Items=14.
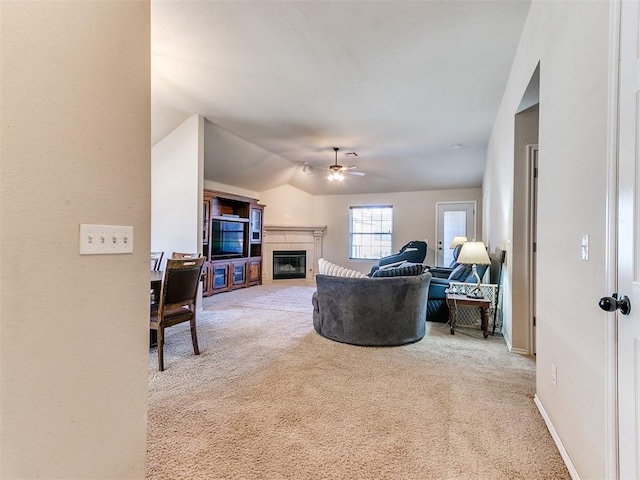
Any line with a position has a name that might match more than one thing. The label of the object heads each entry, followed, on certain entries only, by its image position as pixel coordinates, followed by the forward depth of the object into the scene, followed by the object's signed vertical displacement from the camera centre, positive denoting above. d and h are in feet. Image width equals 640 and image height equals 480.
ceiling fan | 18.38 +3.98
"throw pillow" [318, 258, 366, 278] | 11.23 -1.16
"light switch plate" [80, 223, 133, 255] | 3.82 +0.00
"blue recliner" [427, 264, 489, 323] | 13.76 -2.38
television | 20.66 +0.00
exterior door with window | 25.77 +1.23
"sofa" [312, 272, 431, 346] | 10.61 -2.34
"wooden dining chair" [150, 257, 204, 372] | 8.91 -1.71
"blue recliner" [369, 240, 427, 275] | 20.67 -1.05
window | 28.60 +0.66
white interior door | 3.37 -0.03
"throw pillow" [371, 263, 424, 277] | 11.03 -1.12
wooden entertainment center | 19.42 -0.15
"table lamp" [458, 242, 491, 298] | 11.96 -0.67
